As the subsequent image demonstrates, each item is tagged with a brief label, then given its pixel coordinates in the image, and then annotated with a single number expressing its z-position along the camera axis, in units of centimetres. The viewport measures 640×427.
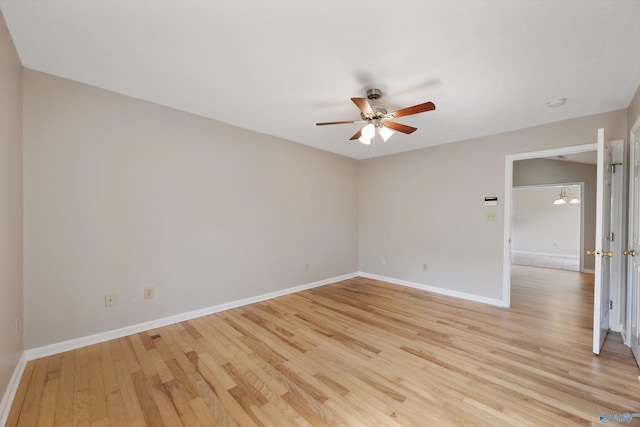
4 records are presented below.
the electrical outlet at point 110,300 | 252
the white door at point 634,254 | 224
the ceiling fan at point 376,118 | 220
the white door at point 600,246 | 223
